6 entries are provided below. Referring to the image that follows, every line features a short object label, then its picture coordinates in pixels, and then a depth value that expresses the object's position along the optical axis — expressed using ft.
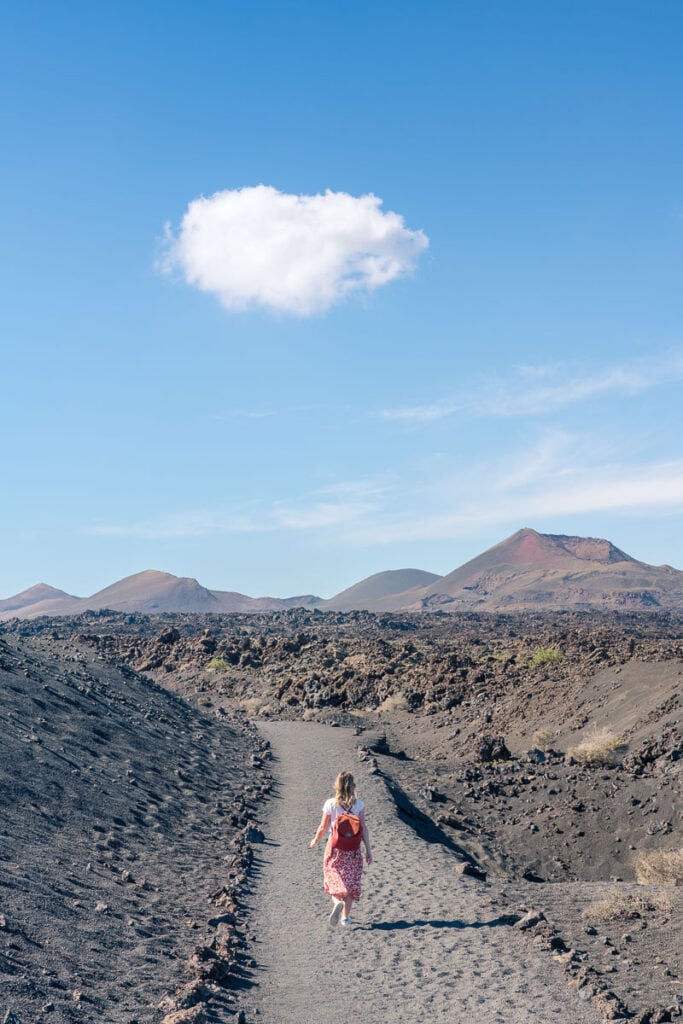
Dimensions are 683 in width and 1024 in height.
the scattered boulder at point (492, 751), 75.36
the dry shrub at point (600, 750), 66.90
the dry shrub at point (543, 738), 82.33
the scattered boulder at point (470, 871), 38.73
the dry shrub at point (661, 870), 39.24
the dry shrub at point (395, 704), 119.03
